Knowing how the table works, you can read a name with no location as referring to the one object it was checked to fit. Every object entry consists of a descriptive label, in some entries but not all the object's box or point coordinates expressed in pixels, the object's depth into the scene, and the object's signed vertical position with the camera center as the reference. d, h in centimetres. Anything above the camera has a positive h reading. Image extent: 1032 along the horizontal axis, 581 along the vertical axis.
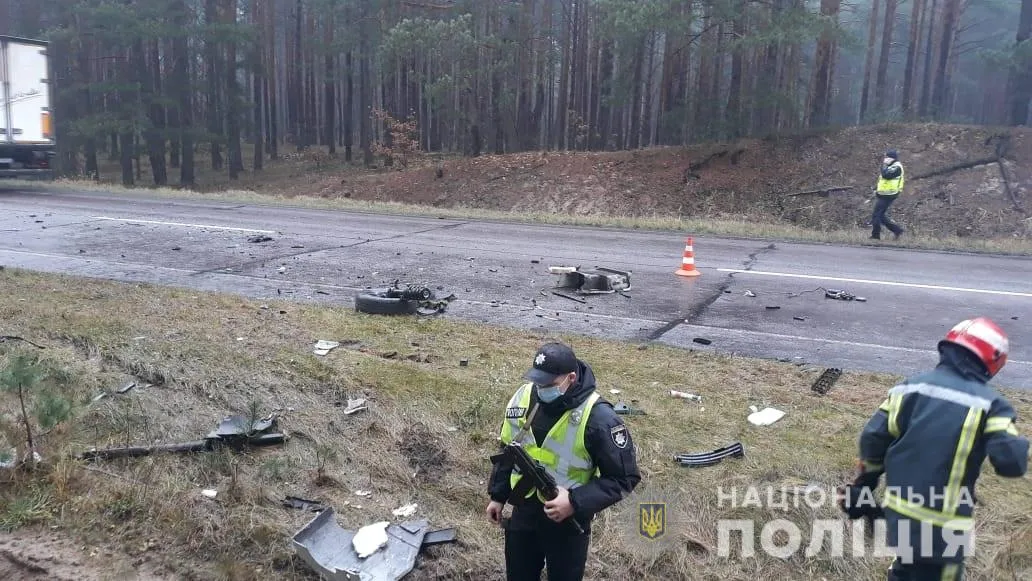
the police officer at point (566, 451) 336 -114
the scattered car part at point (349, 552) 424 -208
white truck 1689 +106
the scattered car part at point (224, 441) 530 -188
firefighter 302 -93
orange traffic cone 1245 -117
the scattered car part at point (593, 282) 1110 -134
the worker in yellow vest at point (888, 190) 1631 +24
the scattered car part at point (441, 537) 452 -205
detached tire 938 -153
